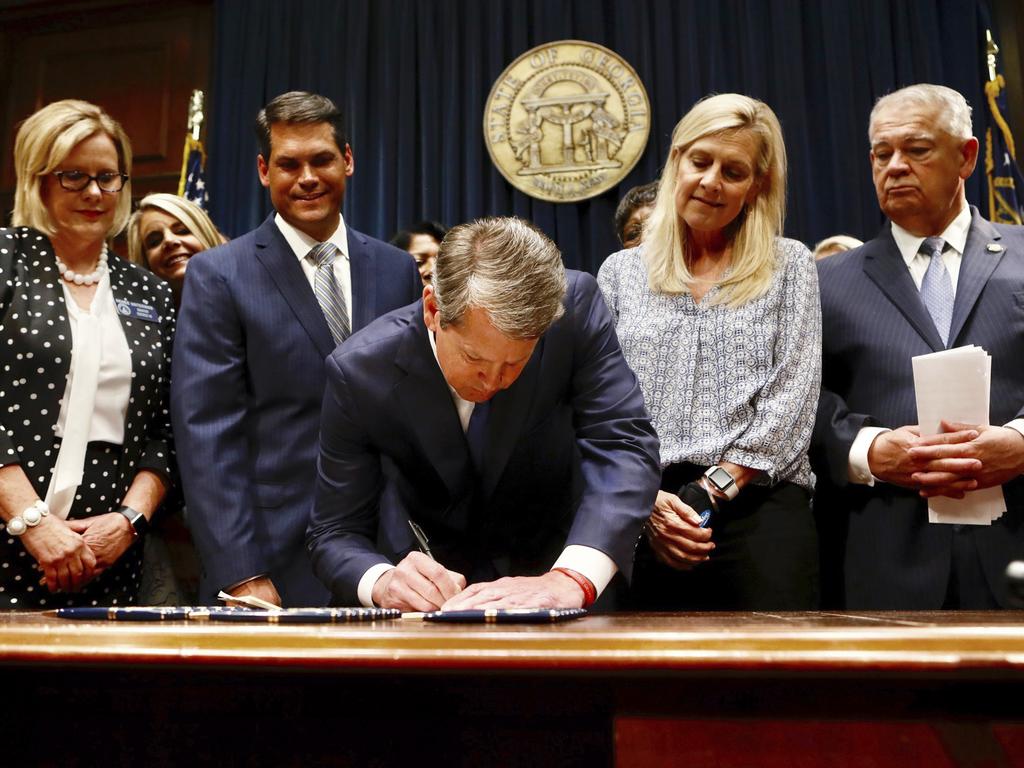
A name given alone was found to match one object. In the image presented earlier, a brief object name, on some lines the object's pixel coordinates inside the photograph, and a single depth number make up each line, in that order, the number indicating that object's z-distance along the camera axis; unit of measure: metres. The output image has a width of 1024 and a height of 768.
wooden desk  0.89
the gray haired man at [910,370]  2.14
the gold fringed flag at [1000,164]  4.07
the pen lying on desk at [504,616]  1.22
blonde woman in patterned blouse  2.09
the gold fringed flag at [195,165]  5.02
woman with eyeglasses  2.18
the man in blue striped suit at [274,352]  2.18
